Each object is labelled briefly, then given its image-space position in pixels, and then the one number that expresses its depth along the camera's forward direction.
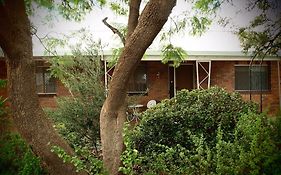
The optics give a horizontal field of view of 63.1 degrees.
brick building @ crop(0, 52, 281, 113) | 8.45
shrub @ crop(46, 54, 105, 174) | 4.61
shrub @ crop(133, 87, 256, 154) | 3.59
